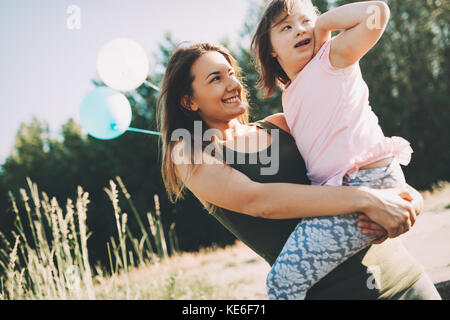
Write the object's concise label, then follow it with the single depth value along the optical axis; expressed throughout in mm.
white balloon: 2980
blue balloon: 2809
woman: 1165
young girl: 1162
